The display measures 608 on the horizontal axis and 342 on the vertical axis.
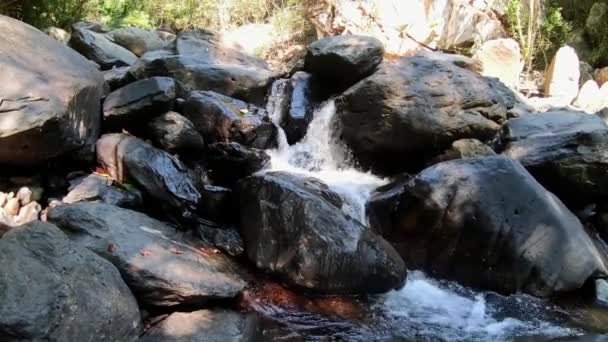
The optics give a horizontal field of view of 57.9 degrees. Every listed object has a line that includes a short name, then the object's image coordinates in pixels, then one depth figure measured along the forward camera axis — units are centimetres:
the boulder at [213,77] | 724
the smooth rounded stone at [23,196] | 441
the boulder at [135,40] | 947
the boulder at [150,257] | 359
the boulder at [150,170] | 490
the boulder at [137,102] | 560
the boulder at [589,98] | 1012
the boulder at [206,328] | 338
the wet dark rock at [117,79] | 649
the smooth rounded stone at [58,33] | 774
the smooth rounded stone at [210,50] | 845
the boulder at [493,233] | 475
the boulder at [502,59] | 1088
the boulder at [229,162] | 571
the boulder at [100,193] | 461
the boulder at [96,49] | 796
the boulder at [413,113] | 650
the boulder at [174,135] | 558
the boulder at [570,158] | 595
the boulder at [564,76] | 1079
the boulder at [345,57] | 729
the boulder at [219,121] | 607
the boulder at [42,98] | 407
